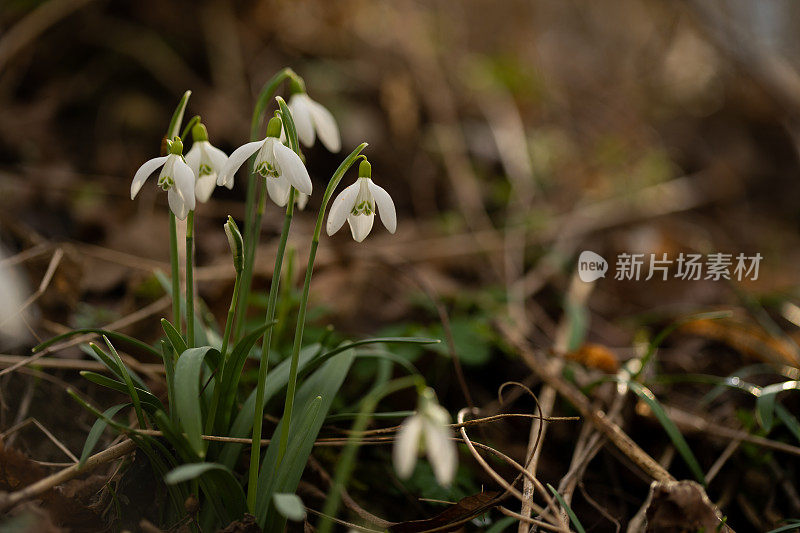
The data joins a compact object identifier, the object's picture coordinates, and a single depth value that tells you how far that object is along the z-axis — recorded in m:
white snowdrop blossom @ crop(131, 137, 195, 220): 0.76
